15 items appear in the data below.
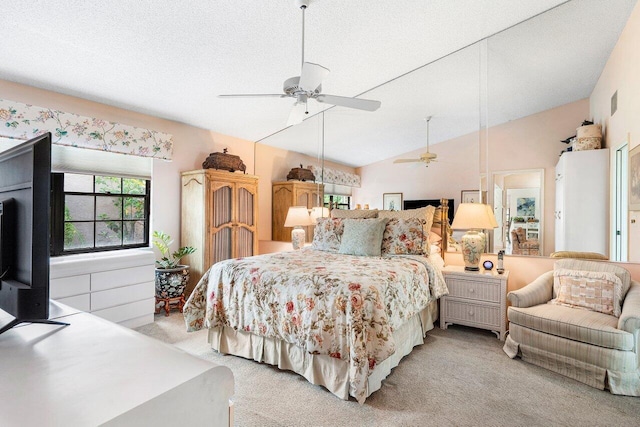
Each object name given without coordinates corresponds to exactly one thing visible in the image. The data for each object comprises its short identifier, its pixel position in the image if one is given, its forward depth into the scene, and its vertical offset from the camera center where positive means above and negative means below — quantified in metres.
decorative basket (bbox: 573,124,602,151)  2.83 +0.69
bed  2.03 -0.66
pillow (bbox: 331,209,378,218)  3.65 +0.02
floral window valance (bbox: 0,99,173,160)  2.82 +0.83
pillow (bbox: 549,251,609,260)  2.82 -0.36
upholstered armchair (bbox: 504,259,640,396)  2.12 -0.79
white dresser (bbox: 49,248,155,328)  2.90 -0.68
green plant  3.83 -0.44
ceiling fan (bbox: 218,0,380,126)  2.12 +0.91
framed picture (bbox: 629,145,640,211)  2.39 +0.28
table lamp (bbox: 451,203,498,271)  3.22 -0.10
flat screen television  0.81 -0.06
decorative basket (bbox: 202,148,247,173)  4.23 +0.70
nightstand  3.05 -0.83
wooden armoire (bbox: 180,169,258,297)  4.00 -0.03
